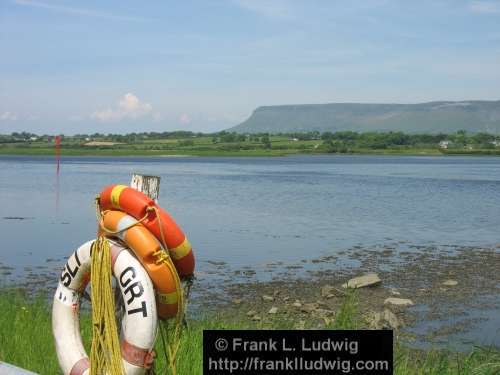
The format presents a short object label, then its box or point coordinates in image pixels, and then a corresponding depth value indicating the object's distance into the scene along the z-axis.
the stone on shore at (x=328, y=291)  12.55
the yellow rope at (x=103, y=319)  4.16
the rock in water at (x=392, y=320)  10.59
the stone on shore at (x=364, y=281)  13.15
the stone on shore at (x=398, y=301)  12.12
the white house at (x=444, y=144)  128.50
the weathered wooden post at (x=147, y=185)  4.75
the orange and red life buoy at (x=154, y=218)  4.31
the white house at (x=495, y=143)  132.16
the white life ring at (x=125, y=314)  4.07
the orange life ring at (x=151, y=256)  4.16
